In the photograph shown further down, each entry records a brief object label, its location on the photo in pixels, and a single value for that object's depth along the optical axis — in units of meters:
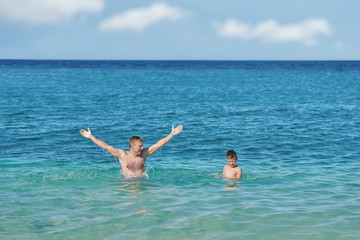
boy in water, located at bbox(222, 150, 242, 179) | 12.45
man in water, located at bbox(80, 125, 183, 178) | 11.43
